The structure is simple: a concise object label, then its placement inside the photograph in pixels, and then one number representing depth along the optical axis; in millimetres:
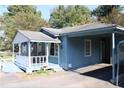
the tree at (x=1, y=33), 18744
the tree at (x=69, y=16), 19913
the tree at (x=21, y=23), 17640
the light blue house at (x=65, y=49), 7647
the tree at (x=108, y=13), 17344
